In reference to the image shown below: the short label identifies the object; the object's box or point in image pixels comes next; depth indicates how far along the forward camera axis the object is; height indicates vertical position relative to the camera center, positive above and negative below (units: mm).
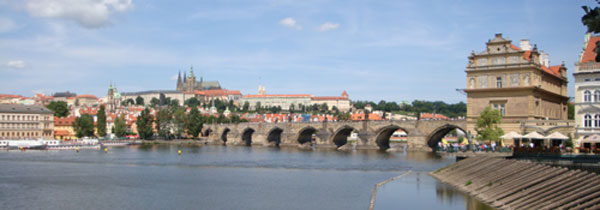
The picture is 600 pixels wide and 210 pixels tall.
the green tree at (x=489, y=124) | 47906 +147
